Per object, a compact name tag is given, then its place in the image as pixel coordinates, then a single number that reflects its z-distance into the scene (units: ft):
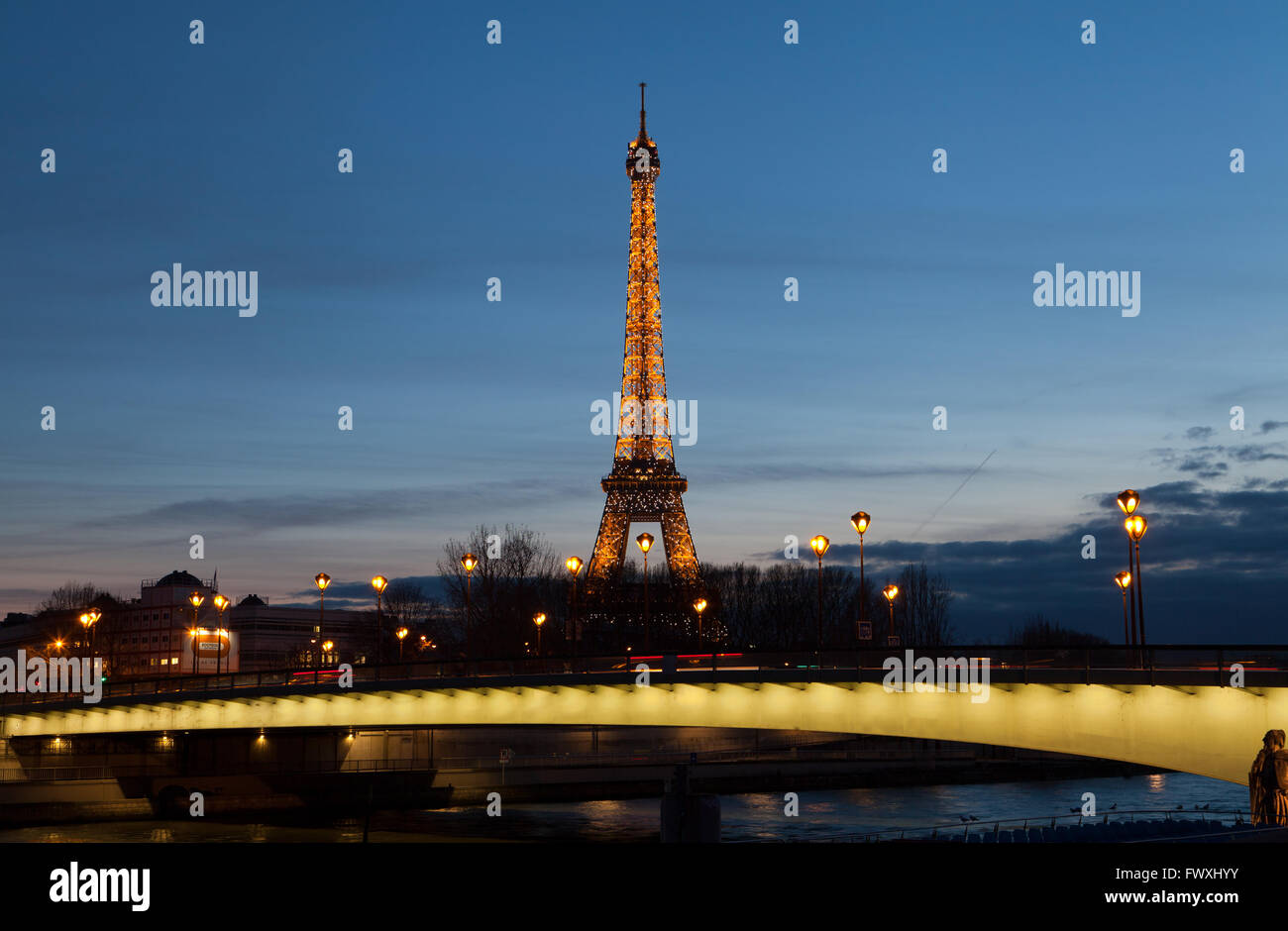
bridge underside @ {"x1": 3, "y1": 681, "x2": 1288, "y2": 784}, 117.29
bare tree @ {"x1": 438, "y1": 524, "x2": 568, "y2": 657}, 352.90
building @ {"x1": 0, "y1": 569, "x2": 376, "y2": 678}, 516.32
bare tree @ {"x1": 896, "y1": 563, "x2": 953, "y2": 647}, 413.75
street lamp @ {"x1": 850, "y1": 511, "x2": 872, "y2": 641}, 167.09
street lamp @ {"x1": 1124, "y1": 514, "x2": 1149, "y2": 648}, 127.13
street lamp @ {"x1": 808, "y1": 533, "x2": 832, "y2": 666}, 165.78
